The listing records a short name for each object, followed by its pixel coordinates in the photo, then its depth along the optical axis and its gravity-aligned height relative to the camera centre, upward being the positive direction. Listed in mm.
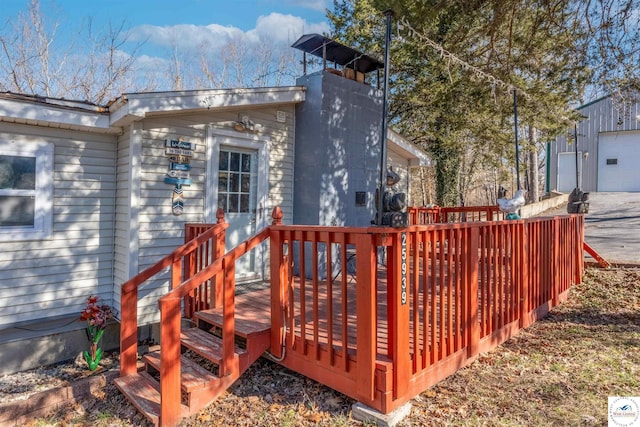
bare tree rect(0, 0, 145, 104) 11742 +5113
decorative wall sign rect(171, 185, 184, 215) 4801 +209
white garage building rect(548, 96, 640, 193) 16109 +3044
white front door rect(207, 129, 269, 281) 5172 +434
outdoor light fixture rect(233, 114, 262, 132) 5340 +1309
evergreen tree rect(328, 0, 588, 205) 5547 +2988
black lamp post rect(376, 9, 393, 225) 3113 +992
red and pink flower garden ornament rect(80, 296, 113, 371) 4023 -1218
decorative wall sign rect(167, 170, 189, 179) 4752 +537
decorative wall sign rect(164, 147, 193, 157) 4691 +810
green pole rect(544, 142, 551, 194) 17906 +2397
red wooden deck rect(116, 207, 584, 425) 2529 -752
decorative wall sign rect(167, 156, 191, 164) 4750 +722
